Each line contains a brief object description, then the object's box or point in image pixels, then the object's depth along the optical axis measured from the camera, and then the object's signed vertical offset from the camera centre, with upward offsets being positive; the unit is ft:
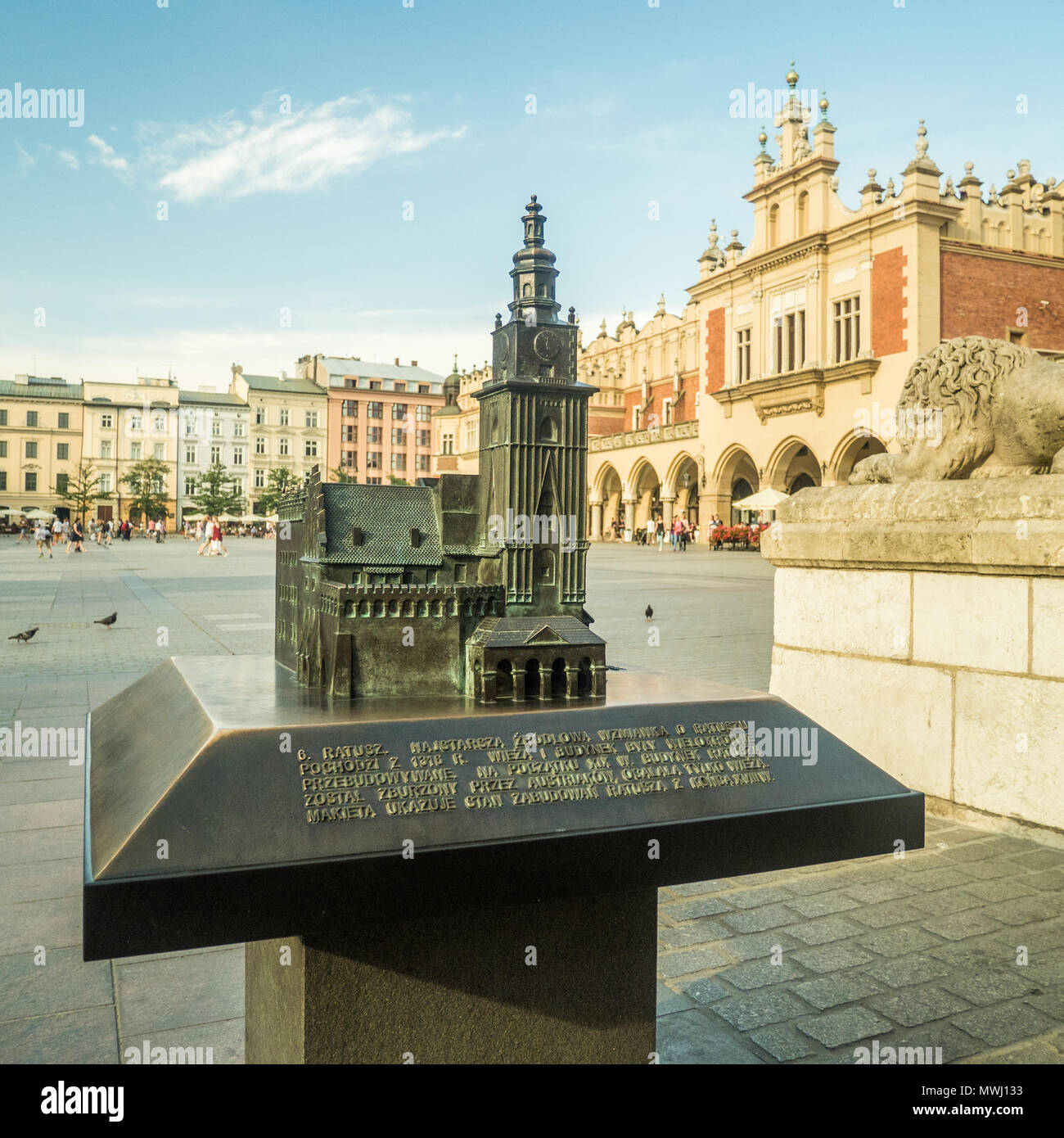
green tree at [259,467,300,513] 216.00 +11.75
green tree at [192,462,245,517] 230.89 +9.90
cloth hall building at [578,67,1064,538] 102.94 +28.82
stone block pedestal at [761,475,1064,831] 15.51 -1.78
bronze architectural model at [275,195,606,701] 9.03 -0.28
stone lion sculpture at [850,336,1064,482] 16.98 +2.37
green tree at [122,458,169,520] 253.65 +13.33
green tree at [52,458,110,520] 228.61 +11.60
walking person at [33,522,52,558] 121.70 -0.67
